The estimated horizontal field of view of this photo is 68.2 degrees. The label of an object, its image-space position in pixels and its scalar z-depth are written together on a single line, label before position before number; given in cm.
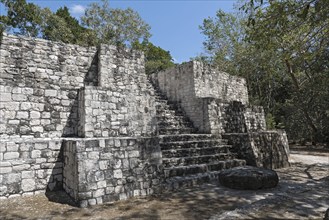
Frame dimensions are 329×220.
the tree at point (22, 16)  1780
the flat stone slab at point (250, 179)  549
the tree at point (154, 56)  2159
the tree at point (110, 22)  2012
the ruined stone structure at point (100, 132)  497
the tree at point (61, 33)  1756
